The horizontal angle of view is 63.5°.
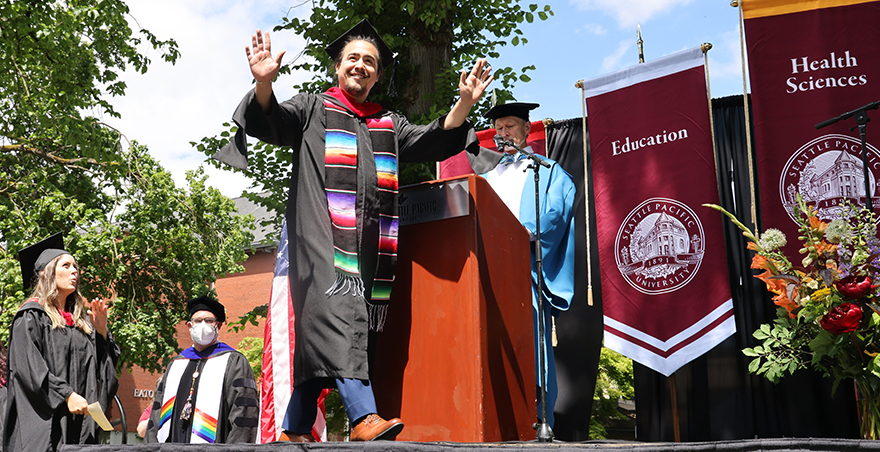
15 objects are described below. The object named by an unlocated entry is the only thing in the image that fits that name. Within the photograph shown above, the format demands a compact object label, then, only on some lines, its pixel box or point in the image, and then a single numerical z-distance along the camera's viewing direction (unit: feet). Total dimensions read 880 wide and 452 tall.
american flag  9.45
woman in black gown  12.42
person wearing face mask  16.21
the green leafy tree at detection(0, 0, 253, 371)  29.45
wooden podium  8.84
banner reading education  18.40
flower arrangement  11.02
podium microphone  12.32
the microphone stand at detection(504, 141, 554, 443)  10.03
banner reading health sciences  16.75
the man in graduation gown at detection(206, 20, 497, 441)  8.20
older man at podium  14.61
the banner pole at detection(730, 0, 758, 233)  18.07
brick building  77.46
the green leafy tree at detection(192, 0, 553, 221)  26.08
